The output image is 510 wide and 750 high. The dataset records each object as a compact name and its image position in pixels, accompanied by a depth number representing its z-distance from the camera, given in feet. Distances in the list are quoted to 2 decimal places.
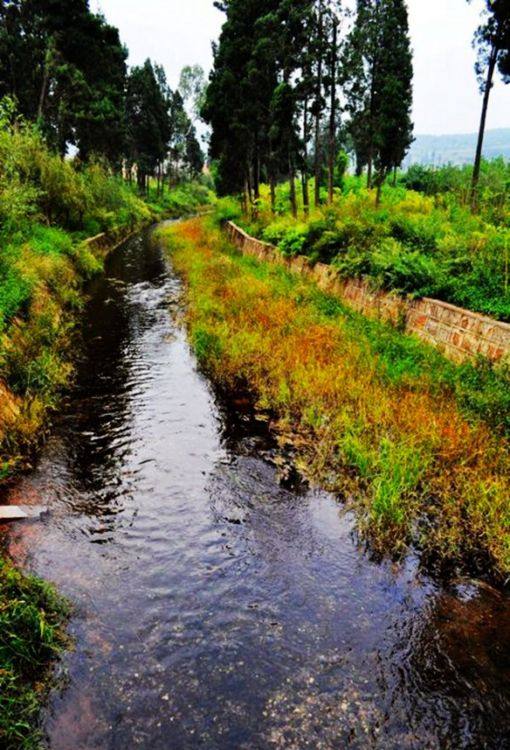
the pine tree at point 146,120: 175.83
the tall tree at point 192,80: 229.66
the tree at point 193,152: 244.22
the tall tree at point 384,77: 90.68
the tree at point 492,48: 62.34
